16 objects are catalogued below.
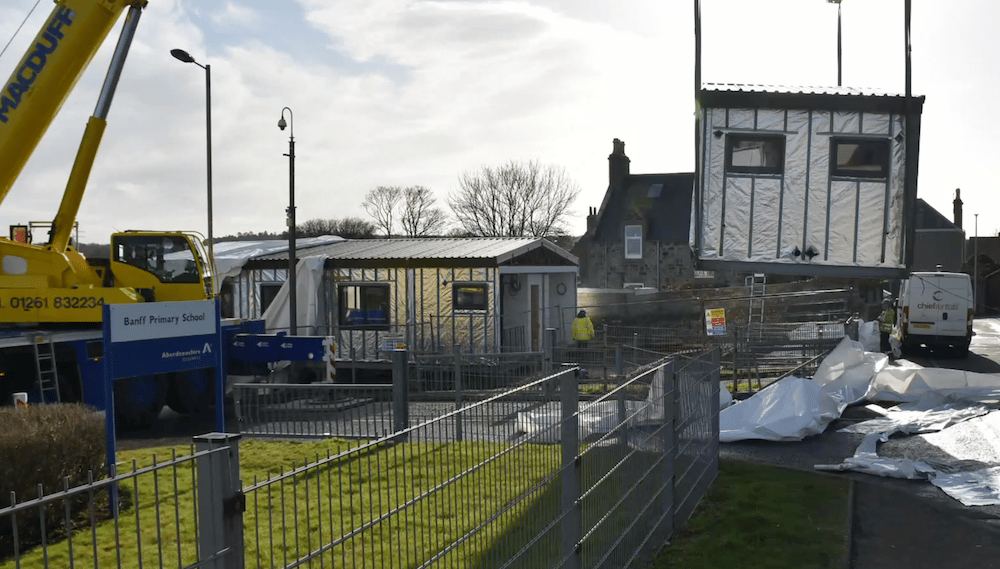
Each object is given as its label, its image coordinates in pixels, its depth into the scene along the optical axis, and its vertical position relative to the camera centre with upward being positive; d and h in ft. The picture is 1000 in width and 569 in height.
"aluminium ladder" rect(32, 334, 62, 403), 44.52 -5.12
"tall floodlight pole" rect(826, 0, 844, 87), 60.49 +13.53
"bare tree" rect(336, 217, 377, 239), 262.26 +11.32
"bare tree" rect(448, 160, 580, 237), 216.33 +13.85
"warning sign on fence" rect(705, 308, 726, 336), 58.70 -4.12
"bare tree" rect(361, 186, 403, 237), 260.42 +16.25
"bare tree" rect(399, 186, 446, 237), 251.39 +13.76
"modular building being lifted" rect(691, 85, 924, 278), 48.32 +4.41
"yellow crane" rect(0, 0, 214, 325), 48.75 +7.01
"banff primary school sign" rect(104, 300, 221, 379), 30.40 -2.55
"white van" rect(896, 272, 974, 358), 88.17 -5.30
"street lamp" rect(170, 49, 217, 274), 80.43 +17.07
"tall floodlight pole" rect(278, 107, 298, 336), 75.00 +2.68
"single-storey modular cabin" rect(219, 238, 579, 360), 80.38 -2.95
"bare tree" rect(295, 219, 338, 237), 260.64 +11.49
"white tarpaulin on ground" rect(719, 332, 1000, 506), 33.81 -7.76
